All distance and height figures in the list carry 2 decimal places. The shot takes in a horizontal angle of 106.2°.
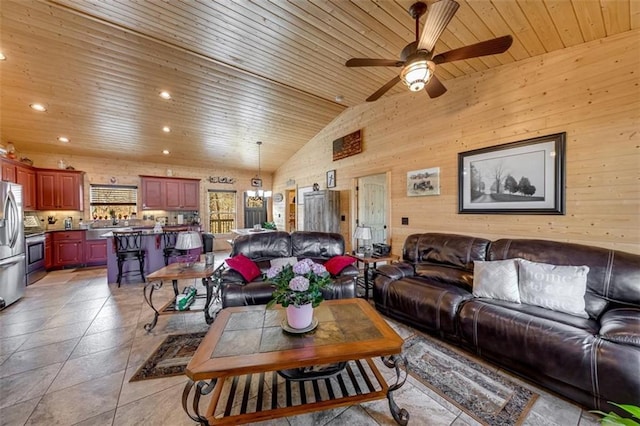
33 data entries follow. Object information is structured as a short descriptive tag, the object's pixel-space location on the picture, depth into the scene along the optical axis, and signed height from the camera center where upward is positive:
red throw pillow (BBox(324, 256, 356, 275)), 3.17 -0.73
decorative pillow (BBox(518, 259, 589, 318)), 2.04 -0.71
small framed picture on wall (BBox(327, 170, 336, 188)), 5.82 +0.76
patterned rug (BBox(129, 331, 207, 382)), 2.03 -1.36
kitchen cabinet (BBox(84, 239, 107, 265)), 5.74 -0.94
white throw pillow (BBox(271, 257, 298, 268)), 3.30 -0.71
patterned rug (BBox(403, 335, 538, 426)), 1.65 -1.40
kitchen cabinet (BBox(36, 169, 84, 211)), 5.49 +0.57
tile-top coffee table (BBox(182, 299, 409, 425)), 1.42 -0.89
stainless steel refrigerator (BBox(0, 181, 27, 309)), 3.27 -0.45
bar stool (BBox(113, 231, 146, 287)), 4.44 -0.68
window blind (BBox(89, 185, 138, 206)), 6.49 +0.49
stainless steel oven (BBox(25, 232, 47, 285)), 4.30 -0.81
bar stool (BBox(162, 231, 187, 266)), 4.92 -0.71
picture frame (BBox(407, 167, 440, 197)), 3.79 +0.43
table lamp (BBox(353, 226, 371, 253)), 3.82 -0.38
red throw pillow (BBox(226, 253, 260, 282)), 2.95 -0.71
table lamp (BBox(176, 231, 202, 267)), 2.93 -0.36
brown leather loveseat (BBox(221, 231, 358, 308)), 2.90 -0.62
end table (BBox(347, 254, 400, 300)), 3.59 -0.77
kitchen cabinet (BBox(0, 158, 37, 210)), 4.34 +0.73
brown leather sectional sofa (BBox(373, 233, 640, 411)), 1.57 -0.92
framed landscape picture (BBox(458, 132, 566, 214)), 2.67 +0.37
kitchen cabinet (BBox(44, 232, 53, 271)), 5.21 -0.84
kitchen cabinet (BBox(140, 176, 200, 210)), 6.87 +0.56
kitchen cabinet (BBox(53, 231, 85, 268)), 5.44 -0.81
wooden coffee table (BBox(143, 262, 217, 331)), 2.75 -0.75
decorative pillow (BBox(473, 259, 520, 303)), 2.28 -0.73
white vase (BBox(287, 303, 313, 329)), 1.70 -0.75
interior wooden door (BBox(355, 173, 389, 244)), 5.31 +0.12
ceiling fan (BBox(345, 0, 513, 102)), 1.76 +1.32
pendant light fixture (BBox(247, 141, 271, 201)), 6.51 +0.53
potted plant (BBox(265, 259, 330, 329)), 1.66 -0.54
